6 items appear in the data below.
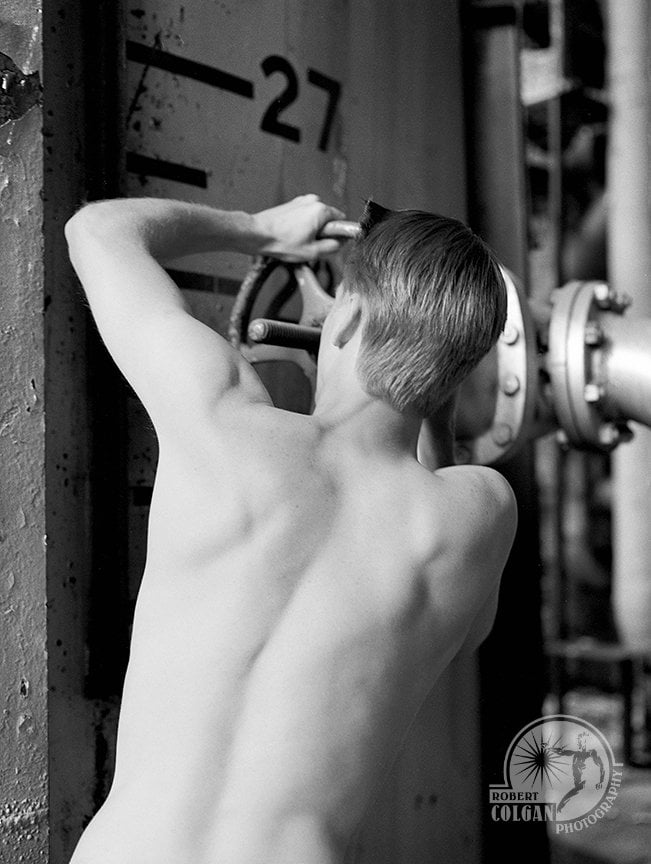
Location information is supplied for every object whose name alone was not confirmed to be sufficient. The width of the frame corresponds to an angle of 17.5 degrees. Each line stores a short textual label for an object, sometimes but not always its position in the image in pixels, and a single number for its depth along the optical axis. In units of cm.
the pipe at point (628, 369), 277
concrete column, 241
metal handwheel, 259
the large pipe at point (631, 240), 371
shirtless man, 222
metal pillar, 304
